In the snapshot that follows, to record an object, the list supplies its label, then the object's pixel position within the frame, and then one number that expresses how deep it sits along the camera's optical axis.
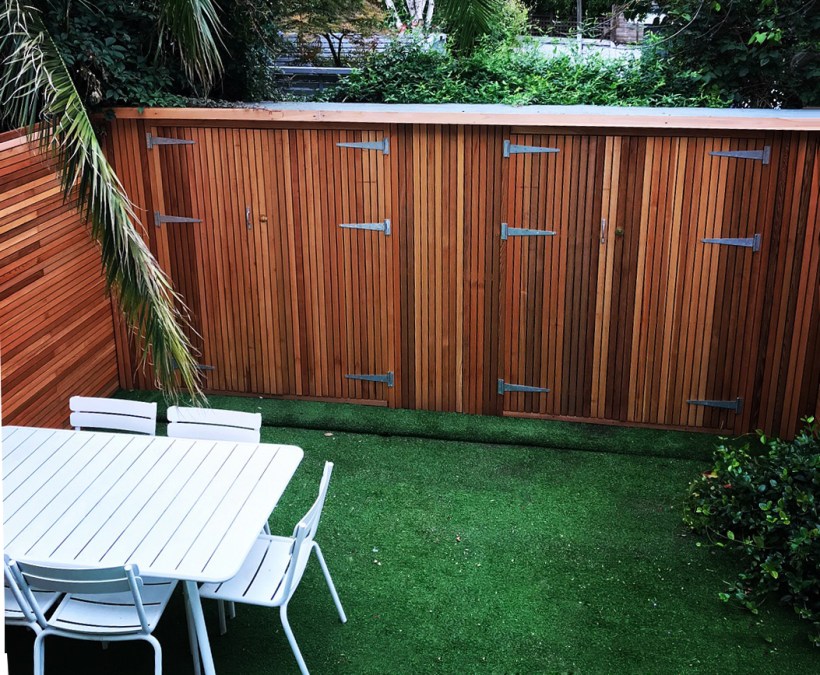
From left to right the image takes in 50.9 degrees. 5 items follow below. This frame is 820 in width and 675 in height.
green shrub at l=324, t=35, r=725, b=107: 7.79
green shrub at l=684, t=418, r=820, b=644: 4.36
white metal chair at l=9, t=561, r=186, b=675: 3.25
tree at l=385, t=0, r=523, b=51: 5.59
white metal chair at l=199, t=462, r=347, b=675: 3.70
